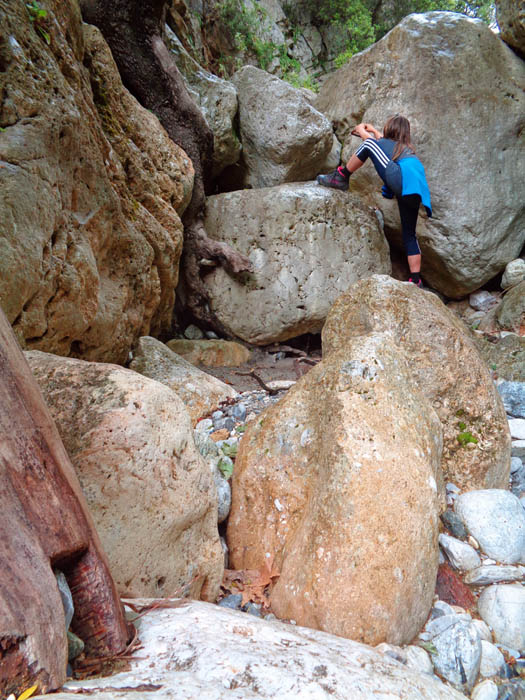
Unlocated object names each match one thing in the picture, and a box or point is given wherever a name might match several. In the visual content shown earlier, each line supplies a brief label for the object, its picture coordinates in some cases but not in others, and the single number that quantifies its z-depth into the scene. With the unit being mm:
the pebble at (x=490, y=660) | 1726
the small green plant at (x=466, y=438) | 2609
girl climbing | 5051
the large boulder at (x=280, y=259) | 5285
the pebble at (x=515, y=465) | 2959
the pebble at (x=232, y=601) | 1839
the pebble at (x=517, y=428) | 3373
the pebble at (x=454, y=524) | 2291
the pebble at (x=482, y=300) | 6379
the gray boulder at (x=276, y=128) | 5734
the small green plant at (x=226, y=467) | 2357
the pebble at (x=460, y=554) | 2141
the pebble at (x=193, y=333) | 5523
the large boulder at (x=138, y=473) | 1561
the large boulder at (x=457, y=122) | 5750
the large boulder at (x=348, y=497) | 1669
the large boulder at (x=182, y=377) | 3505
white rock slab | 975
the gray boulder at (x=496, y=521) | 2186
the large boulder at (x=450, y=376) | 2596
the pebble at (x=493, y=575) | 2078
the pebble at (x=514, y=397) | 3746
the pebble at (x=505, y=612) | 1868
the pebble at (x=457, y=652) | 1657
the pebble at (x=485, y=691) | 1618
